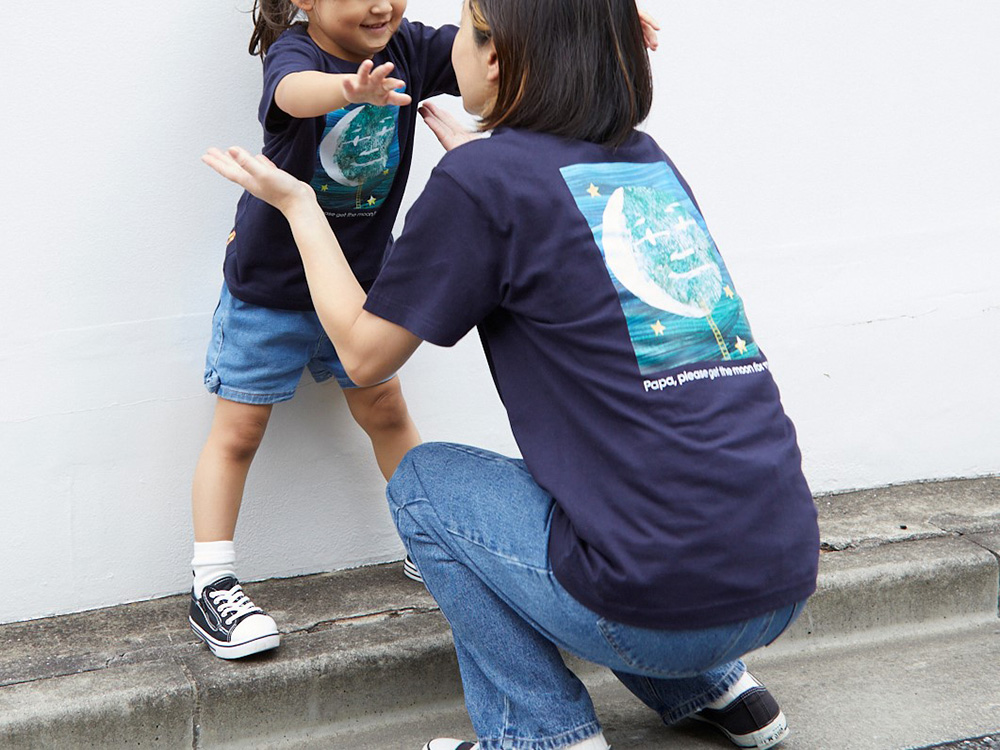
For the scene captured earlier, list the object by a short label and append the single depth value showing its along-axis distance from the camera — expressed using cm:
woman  176
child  227
